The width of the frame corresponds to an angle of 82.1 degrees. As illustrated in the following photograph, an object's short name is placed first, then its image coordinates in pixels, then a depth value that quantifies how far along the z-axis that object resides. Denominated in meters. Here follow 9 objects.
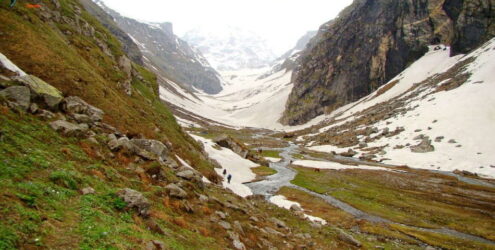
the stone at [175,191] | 20.22
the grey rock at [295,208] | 43.69
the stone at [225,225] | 20.02
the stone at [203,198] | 22.70
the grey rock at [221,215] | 21.61
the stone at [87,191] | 14.03
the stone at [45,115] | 18.39
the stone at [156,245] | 12.22
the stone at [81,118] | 21.78
